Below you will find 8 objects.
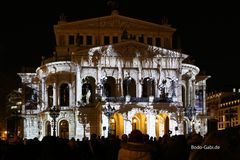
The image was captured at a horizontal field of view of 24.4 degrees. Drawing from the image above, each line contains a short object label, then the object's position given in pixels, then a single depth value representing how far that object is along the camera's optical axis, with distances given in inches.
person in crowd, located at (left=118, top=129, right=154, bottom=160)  319.9
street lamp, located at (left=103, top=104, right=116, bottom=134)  2568.9
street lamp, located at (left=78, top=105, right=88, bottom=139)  2783.0
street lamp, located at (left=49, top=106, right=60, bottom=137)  2187.4
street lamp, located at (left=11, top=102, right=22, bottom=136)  3206.7
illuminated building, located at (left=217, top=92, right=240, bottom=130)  4919.8
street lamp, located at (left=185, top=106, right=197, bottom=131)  2669.8
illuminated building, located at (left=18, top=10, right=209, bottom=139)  2688.2
